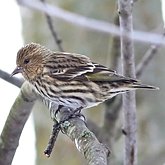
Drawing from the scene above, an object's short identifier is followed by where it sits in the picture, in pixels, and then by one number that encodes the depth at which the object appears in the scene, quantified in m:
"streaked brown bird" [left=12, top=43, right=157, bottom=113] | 7.87
